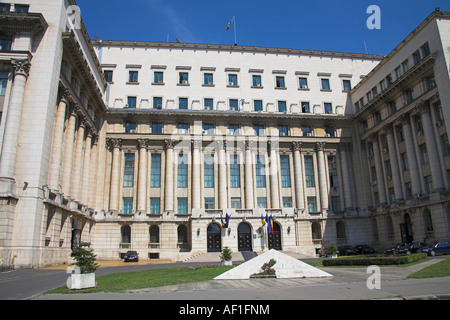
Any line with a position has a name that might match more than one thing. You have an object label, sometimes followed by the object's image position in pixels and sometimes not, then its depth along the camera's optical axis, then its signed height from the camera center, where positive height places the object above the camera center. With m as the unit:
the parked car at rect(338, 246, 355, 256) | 51.38 -1.25
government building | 37.44 +14.89
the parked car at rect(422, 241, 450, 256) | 37.03 -1.06
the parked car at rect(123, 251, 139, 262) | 47.53 -1.04
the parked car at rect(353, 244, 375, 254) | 51.17 -1.27
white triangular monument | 19.92 -1.43
